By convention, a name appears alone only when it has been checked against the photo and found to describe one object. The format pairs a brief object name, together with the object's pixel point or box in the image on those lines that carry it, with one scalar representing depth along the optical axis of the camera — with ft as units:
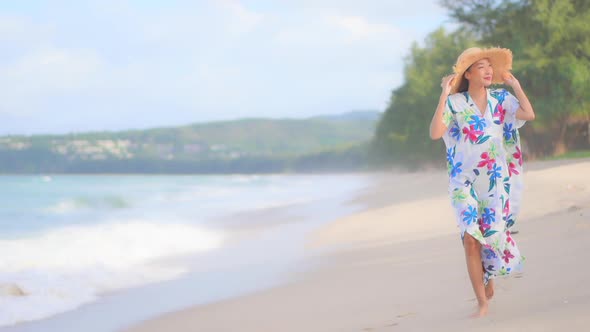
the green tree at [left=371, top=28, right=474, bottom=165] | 162.40
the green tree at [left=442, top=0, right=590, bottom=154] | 101.76
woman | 16.05
